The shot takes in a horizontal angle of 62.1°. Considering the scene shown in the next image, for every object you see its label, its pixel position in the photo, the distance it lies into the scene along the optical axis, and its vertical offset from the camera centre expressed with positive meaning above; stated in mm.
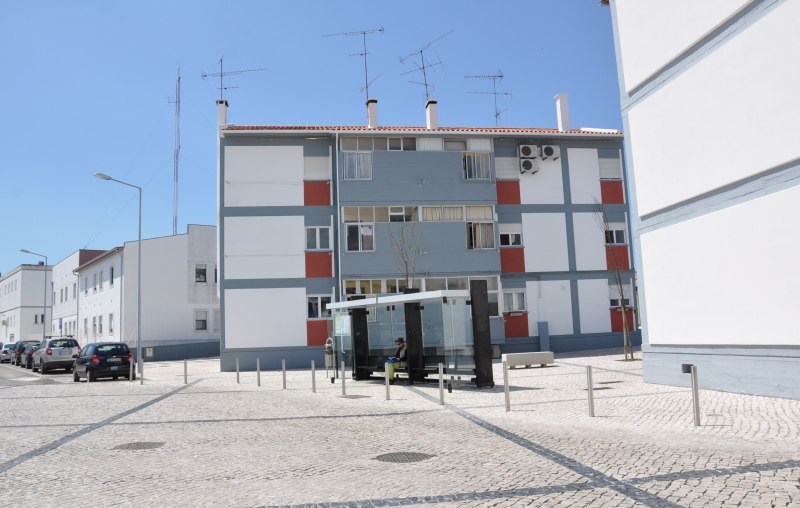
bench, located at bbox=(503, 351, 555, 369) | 23625 -1233
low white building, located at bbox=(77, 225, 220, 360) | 43875 +2924
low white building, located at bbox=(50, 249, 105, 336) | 59228 +4723
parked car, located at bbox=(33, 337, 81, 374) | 32956 -499
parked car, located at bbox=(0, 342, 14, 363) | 49769 -515
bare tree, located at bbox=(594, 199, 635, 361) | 32625 +4502
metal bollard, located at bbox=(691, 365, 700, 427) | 10250 -1267
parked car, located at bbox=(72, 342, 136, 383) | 25344 -768
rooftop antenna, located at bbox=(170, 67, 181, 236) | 46088 +14961
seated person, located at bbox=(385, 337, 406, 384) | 19083 -838
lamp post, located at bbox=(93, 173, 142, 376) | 28300 +1489
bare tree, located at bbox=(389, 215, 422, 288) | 30078 +3845
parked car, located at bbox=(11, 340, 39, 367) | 43188 -413
